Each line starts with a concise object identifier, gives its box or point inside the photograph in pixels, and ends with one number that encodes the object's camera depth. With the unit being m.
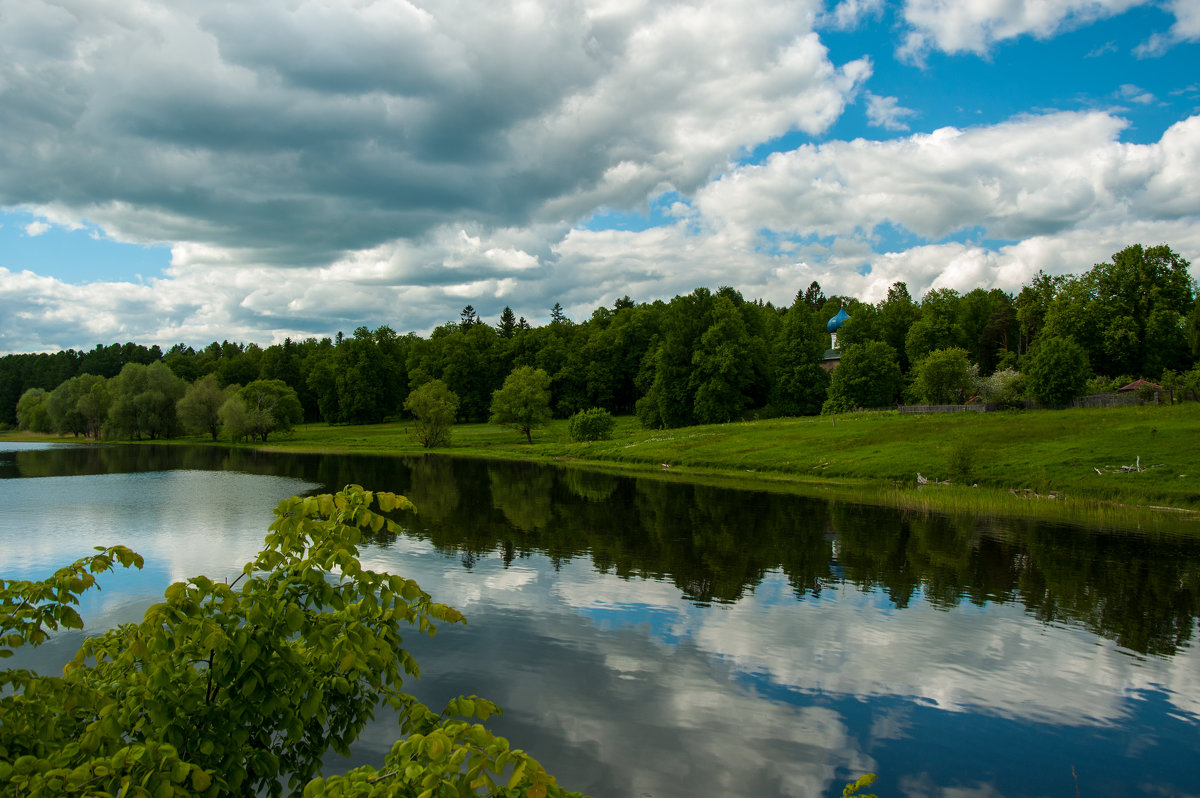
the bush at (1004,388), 66.75
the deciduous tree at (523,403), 86.75
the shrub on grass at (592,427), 78.75
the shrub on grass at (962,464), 44.28
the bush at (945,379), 75.38
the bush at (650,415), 93.50
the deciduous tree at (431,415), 87.38
